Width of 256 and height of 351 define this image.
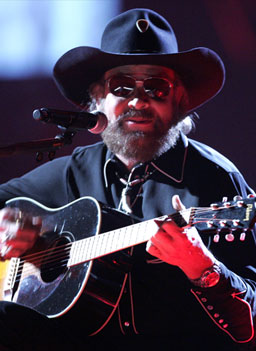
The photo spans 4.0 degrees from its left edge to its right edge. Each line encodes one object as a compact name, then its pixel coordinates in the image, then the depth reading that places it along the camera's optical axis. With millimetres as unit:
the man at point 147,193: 6655
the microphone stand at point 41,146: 6565
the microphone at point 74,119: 6552
